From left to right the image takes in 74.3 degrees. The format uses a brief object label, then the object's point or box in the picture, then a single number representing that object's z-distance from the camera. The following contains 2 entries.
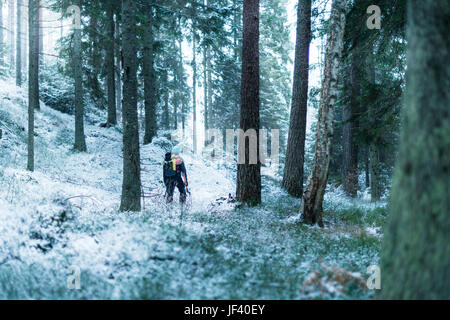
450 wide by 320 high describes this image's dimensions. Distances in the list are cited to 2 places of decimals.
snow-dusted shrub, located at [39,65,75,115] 20.75
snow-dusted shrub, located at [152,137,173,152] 17.34
